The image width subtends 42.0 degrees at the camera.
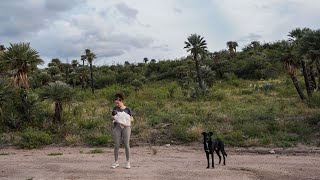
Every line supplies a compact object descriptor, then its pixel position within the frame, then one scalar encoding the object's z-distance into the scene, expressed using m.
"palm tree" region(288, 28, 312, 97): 29.24
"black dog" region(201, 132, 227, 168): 10.20
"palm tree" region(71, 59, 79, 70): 73.50
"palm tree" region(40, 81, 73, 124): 19.98
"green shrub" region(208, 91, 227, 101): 36.17
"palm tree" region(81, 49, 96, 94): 59.84
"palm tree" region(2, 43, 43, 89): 19.69
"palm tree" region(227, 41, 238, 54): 76.81
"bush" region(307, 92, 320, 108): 25.08
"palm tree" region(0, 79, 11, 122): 19.34
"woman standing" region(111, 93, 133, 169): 9.89
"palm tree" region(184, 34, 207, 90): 45.47
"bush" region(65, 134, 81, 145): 17.05
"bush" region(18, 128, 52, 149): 16.84
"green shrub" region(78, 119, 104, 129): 19.63
